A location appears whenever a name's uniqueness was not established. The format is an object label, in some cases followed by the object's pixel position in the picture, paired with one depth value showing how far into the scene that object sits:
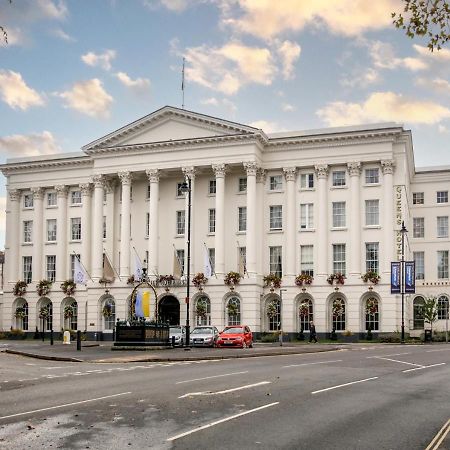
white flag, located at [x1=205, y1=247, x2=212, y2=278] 63.19
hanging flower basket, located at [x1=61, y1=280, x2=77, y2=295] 72.25
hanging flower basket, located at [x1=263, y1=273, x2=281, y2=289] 64.56
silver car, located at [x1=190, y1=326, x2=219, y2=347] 50.19
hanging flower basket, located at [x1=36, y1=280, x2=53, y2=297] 73.62
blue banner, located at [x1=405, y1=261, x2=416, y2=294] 58.66
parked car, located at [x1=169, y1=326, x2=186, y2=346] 50.78
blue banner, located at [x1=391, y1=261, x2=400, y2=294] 59.38
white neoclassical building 63.28
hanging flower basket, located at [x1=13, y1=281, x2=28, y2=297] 74.69
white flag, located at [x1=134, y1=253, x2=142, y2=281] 65.06
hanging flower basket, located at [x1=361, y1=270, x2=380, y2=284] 61.66
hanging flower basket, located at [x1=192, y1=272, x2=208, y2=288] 65.14
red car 47.66
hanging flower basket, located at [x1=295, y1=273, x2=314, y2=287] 63.78
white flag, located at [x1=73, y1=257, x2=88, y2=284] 65.62
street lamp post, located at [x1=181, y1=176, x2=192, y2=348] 44.47
